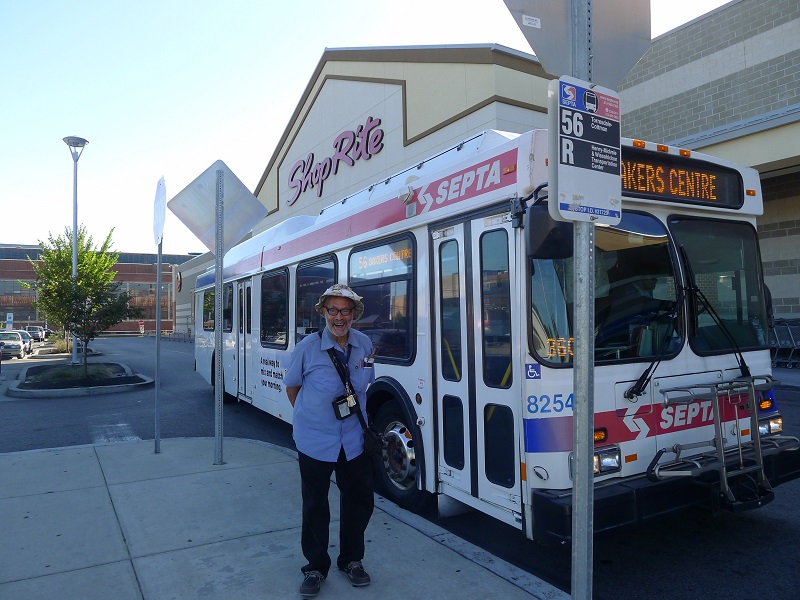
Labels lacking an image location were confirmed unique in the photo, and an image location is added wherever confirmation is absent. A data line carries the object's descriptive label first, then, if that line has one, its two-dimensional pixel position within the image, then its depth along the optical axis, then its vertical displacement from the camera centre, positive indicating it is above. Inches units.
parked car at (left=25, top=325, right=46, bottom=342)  2157.5 -49.0
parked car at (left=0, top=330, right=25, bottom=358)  1242.0 -55.6
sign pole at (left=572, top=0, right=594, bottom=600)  104.4 -19.4
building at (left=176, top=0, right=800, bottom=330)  597.9 +247.7
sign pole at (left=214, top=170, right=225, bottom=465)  263.1 -6.5
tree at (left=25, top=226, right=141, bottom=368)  695.1 +27.0
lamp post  869.2 +220.4
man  147.7 -29.0
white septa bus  153.8 -7.9
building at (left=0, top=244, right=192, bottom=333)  3043.8 +179.8
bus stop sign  103.0 +28.0
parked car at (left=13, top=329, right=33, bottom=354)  1395.7 -52.4
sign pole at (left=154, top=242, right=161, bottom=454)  275.9 -13.6
